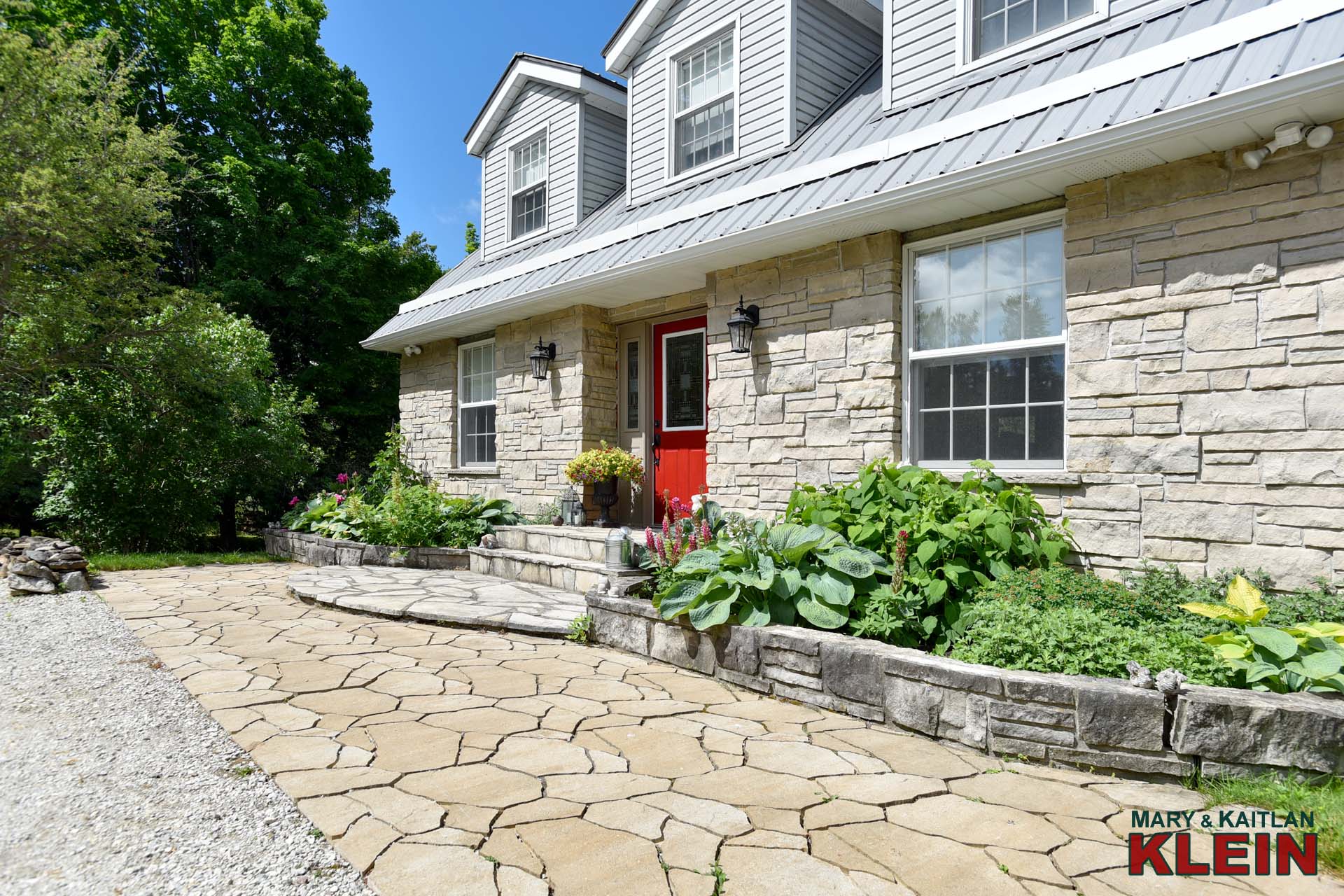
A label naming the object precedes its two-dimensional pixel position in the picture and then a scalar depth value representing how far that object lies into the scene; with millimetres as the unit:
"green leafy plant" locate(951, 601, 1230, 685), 2824
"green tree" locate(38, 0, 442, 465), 14047
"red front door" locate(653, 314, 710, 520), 7000
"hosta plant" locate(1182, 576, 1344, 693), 2602
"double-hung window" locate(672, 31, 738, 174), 7129
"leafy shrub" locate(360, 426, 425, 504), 9359
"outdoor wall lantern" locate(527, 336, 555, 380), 7836
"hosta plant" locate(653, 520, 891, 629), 3666
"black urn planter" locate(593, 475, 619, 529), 7207
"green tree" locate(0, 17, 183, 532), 7551
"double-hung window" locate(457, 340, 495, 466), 9055
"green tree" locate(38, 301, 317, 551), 8109
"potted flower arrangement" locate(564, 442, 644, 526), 7098
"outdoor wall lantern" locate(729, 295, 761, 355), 5855
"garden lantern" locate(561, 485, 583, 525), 7375
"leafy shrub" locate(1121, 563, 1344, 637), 3211
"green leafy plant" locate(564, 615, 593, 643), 4566
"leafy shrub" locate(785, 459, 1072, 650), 3533
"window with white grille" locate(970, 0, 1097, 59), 5105
